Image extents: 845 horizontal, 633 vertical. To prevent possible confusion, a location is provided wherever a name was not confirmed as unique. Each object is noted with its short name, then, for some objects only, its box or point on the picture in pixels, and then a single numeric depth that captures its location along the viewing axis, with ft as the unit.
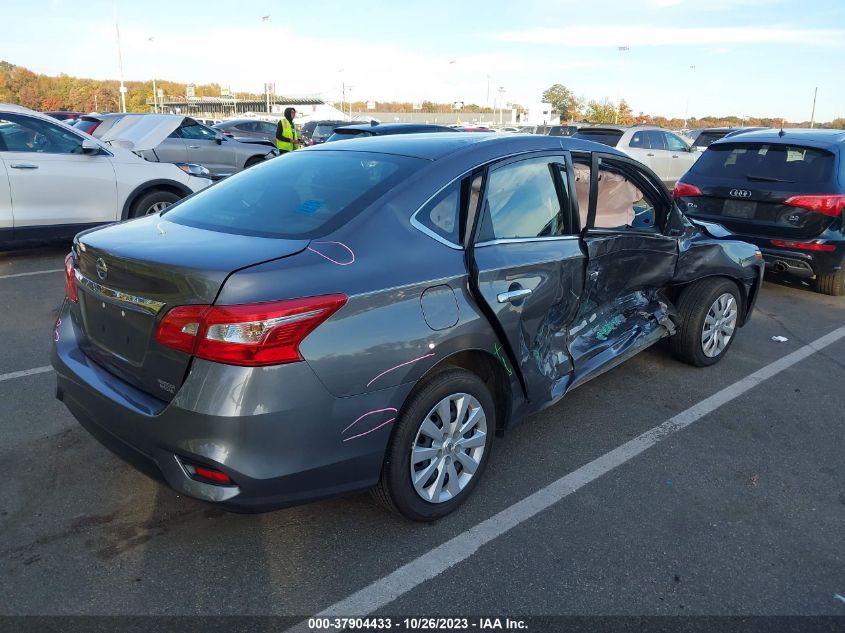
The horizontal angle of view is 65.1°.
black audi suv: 21.76
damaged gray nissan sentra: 7.64
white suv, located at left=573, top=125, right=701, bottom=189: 50.47
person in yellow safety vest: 44.09
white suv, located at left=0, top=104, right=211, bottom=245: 24.02
